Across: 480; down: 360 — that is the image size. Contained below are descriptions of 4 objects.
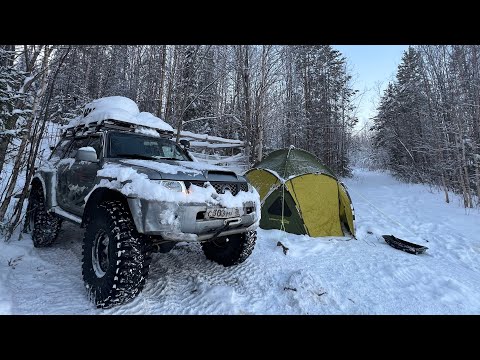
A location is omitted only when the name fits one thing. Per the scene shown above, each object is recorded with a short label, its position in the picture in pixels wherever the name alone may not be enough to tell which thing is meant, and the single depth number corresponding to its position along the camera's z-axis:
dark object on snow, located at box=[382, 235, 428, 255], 5.27
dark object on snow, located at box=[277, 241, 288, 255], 4.97
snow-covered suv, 2.82
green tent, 6.27
